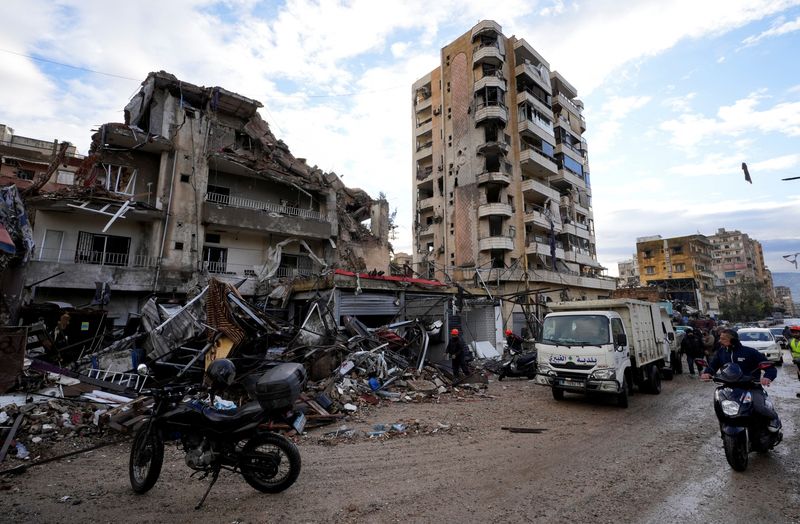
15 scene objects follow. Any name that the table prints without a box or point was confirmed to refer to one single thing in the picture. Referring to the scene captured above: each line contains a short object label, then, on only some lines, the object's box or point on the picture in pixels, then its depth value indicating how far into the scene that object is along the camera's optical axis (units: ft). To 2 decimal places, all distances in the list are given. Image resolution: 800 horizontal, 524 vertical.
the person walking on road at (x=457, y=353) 37.06
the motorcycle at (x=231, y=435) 12.86
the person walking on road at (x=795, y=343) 31.64
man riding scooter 15.35
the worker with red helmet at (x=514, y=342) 54.06
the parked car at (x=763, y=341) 48.42
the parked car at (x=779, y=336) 65.89
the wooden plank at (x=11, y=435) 16.58
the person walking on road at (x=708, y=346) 45.18
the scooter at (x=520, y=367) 42.32
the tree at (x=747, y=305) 185.77
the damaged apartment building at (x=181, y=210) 53.36
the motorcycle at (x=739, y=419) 14.90
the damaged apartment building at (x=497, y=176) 99.91
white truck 26.30
